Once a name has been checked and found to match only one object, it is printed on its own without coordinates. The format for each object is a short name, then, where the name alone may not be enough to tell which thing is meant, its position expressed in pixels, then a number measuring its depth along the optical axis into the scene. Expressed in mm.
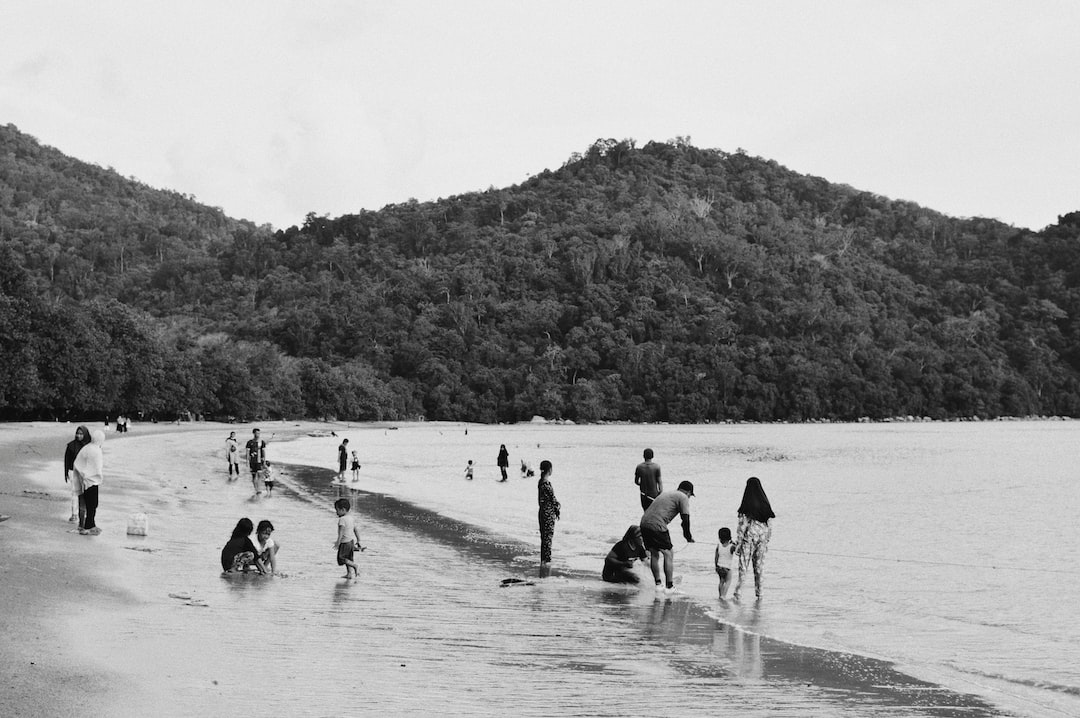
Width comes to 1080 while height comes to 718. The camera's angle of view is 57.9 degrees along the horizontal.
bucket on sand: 14711
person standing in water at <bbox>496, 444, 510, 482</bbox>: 36031
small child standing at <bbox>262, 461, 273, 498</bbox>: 24969
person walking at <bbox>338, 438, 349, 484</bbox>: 32125
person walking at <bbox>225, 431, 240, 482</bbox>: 30531
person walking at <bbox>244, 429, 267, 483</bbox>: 24891
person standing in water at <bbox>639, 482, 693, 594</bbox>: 12250
